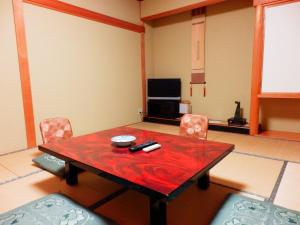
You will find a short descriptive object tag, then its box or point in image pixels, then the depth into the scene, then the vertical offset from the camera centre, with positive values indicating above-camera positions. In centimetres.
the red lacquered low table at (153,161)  113 -51
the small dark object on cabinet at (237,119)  407 -72
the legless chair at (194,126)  234 -49
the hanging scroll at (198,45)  459 +78
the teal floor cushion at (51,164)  234 -91
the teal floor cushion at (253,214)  142 -92
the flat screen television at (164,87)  497 -12
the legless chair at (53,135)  243 -59
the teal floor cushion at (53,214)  127 -80
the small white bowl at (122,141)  171 -45
